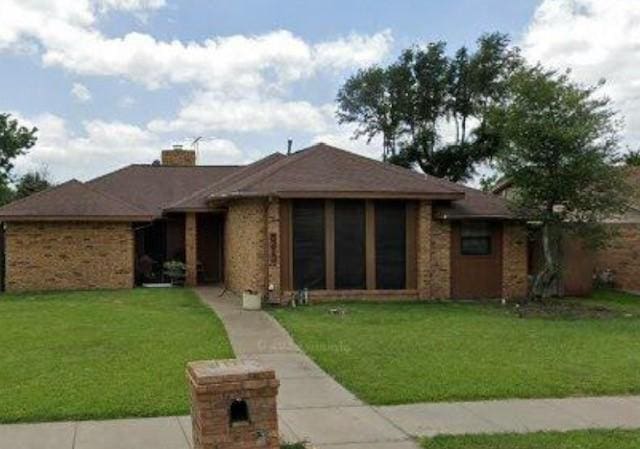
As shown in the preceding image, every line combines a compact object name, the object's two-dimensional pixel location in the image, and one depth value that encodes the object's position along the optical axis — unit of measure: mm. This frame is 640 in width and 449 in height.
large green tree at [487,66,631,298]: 18688
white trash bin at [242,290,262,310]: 17672
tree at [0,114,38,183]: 46375
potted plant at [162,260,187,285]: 24172
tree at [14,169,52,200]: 40022
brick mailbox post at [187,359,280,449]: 5895
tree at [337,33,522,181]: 48125
